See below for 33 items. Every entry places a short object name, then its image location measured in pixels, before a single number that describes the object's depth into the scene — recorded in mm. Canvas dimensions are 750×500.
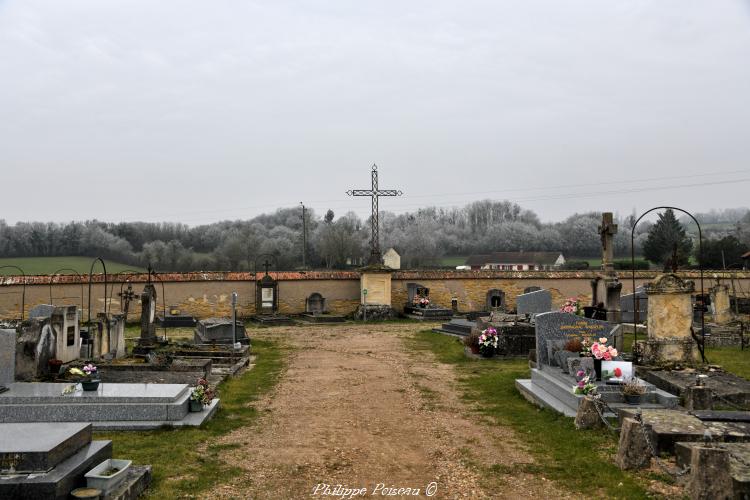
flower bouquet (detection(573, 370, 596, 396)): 9750
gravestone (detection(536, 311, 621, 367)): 12477
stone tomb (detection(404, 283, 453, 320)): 29300
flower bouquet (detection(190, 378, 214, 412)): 10171
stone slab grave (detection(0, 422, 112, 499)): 5793
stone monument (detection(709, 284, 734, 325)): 23344
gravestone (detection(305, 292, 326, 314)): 30484
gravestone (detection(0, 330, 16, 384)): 10822
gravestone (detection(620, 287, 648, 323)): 24391
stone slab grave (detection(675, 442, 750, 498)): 5863
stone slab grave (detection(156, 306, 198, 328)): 26312
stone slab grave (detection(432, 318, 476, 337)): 23047
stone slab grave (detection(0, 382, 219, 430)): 9414
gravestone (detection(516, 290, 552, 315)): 21938
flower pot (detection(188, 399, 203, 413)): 10188
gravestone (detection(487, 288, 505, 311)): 31906
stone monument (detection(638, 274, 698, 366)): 13305
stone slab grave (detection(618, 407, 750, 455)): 7568
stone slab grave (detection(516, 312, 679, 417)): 10766
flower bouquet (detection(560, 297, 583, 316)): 18984
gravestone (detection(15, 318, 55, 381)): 12414
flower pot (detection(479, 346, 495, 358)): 17484
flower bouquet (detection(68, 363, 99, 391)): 10133
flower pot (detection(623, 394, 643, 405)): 9828
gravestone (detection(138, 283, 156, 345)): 17859
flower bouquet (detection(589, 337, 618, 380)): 10414
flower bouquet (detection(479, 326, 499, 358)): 17386
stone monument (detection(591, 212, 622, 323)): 18875
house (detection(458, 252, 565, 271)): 73812
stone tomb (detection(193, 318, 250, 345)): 20141
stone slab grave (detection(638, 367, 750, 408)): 9977
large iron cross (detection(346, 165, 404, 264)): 32675
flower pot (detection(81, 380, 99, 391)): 10109
